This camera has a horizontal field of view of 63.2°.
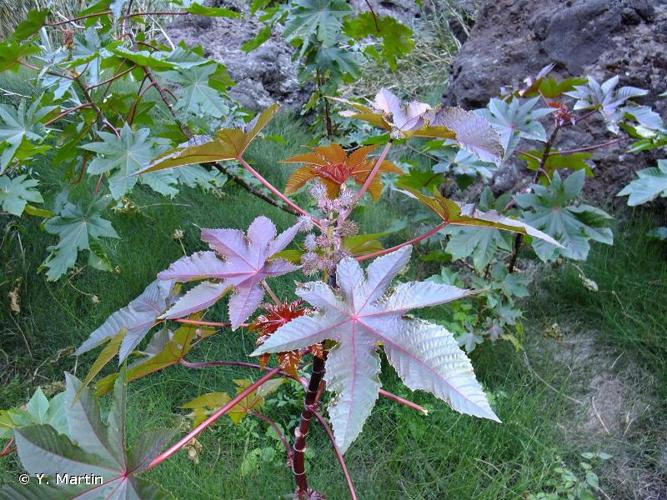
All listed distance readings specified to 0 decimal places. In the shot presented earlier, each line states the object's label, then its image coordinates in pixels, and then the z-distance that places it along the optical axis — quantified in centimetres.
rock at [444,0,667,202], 212
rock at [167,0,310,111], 349
